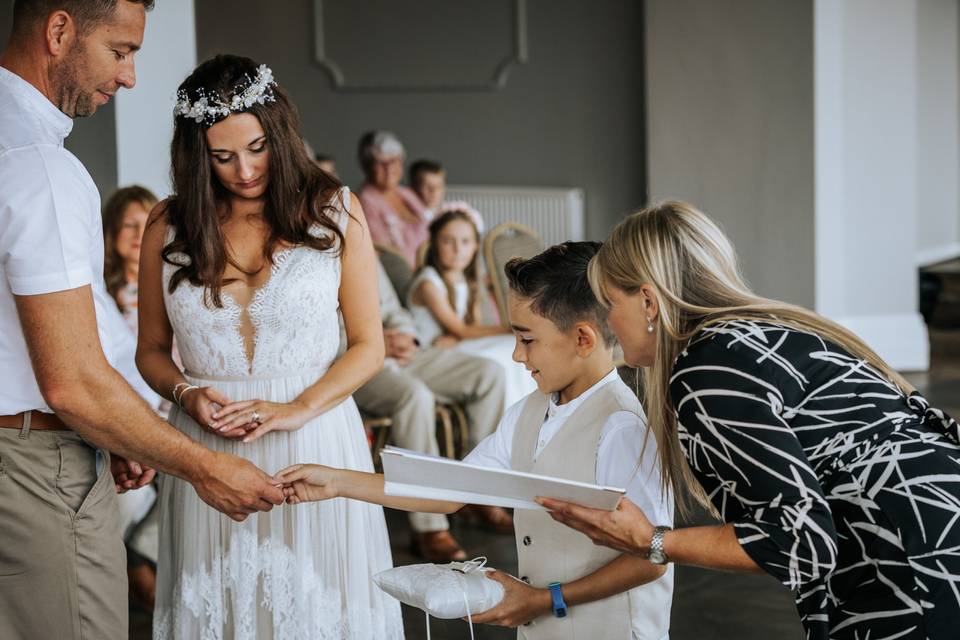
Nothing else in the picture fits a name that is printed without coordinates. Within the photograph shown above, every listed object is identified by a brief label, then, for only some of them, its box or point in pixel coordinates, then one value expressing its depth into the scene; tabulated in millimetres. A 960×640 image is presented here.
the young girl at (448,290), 5016
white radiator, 8570
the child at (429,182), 6992
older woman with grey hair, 6855
